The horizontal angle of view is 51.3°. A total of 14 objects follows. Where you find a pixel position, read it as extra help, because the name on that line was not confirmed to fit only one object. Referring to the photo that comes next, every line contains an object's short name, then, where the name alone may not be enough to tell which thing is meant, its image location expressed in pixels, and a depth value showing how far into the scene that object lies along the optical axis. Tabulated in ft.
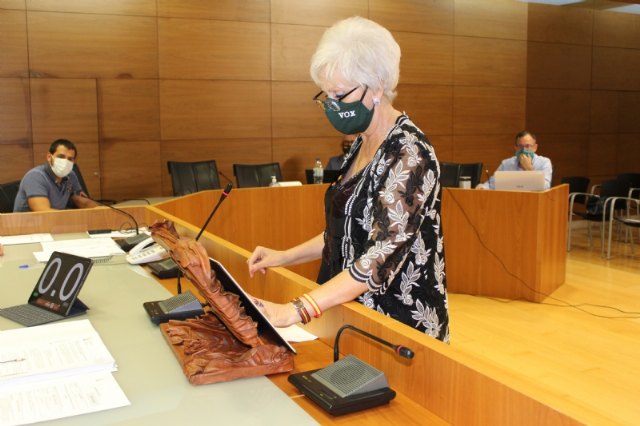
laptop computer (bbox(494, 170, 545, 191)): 17.22
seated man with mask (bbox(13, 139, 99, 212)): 15.10
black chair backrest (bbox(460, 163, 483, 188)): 22.50
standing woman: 5.09
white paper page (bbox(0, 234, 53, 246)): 10.60
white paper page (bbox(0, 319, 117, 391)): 4.58
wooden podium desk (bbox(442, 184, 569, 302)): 16.62
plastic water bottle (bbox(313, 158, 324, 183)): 21.21
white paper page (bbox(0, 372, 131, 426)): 3.97
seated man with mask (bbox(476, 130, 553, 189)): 20.45
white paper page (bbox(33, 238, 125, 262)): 9.37
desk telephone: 8.75
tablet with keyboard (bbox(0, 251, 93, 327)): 6.23
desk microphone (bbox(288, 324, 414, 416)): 4.09
